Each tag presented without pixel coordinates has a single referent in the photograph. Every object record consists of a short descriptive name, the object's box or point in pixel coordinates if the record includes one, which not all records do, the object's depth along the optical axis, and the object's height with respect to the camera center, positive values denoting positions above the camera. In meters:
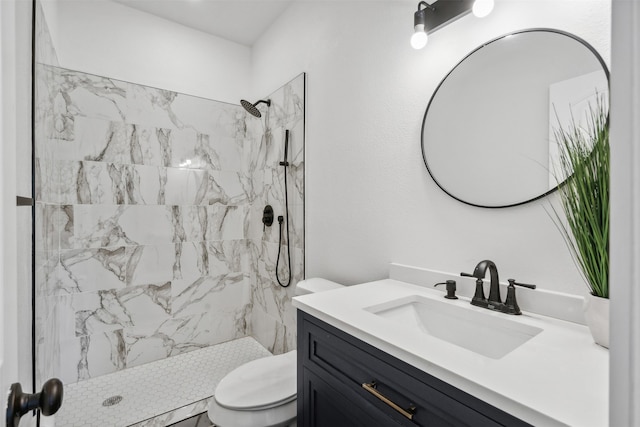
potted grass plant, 0.74 -0.01
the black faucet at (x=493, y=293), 1.02 -0.27
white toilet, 1.32 -0.82
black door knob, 0.49 -0.31
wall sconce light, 1.21 +0.80
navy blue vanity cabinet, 0.68 -0.47
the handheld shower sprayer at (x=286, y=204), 2.33 +0.08
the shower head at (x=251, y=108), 2.38 +0.82
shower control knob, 2.56 -0.02
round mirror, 0.97 +0.37
